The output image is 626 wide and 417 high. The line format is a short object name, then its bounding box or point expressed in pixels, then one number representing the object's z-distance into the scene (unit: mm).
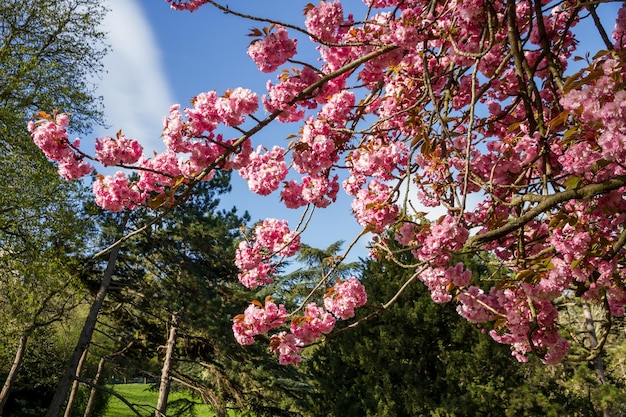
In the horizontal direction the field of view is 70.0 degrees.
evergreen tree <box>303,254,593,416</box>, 6590
